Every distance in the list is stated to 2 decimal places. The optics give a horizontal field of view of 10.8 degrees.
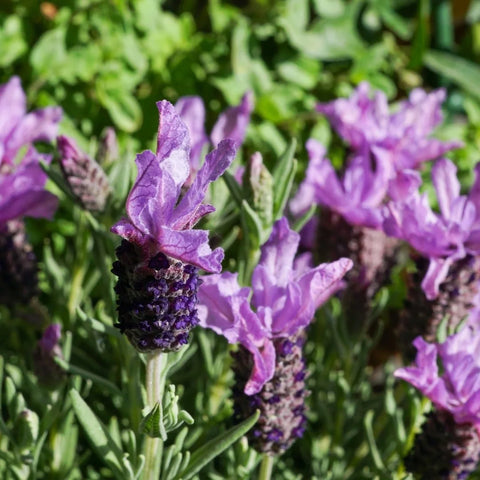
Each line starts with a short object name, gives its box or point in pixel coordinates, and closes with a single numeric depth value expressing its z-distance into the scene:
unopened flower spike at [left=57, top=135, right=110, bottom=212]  0.56
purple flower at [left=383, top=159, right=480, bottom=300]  0.56
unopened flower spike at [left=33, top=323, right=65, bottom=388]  0.56
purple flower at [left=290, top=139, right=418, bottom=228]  0.59
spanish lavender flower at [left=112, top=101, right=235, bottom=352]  0.49
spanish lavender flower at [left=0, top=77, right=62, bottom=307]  0.57
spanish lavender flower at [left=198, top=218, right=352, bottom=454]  0.53
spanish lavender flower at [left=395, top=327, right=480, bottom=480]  0.54
